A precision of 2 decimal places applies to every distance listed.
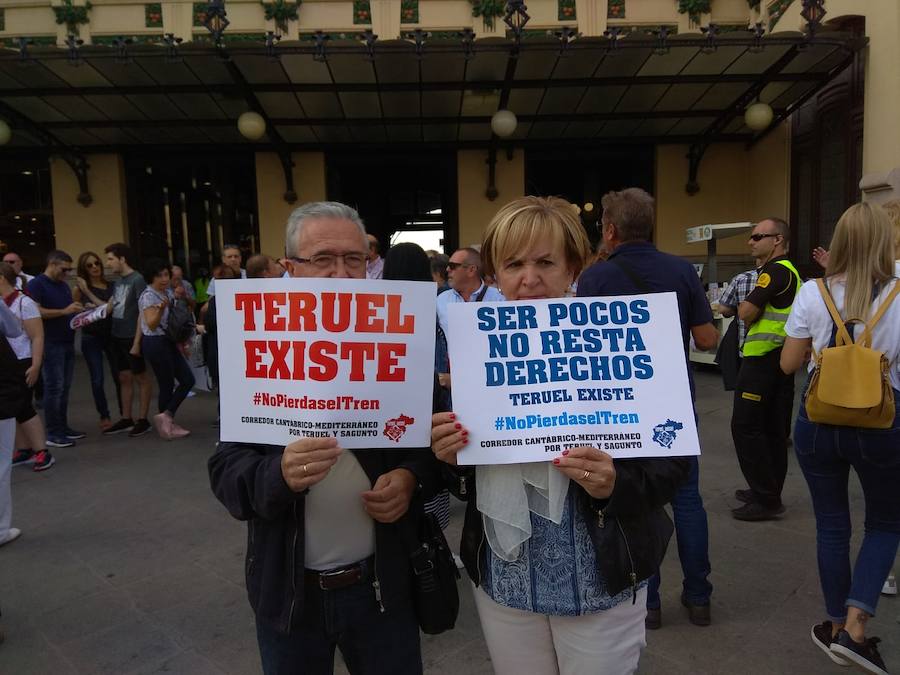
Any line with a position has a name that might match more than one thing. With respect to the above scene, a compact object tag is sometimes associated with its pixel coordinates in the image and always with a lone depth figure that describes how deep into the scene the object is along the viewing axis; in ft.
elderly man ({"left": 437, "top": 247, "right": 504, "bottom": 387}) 13.51
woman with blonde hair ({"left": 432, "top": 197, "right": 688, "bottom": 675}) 4.60
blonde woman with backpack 7.95
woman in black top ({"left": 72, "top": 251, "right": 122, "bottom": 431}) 21.77
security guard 12.39
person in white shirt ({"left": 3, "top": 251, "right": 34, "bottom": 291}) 21.98
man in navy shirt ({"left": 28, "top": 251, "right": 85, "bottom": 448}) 20.45
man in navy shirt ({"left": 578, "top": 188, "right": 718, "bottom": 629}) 8.60
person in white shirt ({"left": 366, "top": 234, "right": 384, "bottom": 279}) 18.15
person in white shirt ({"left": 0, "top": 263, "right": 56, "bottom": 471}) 15.80
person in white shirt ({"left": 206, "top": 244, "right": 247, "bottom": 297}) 23.88
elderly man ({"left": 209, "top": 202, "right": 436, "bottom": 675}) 4.89
